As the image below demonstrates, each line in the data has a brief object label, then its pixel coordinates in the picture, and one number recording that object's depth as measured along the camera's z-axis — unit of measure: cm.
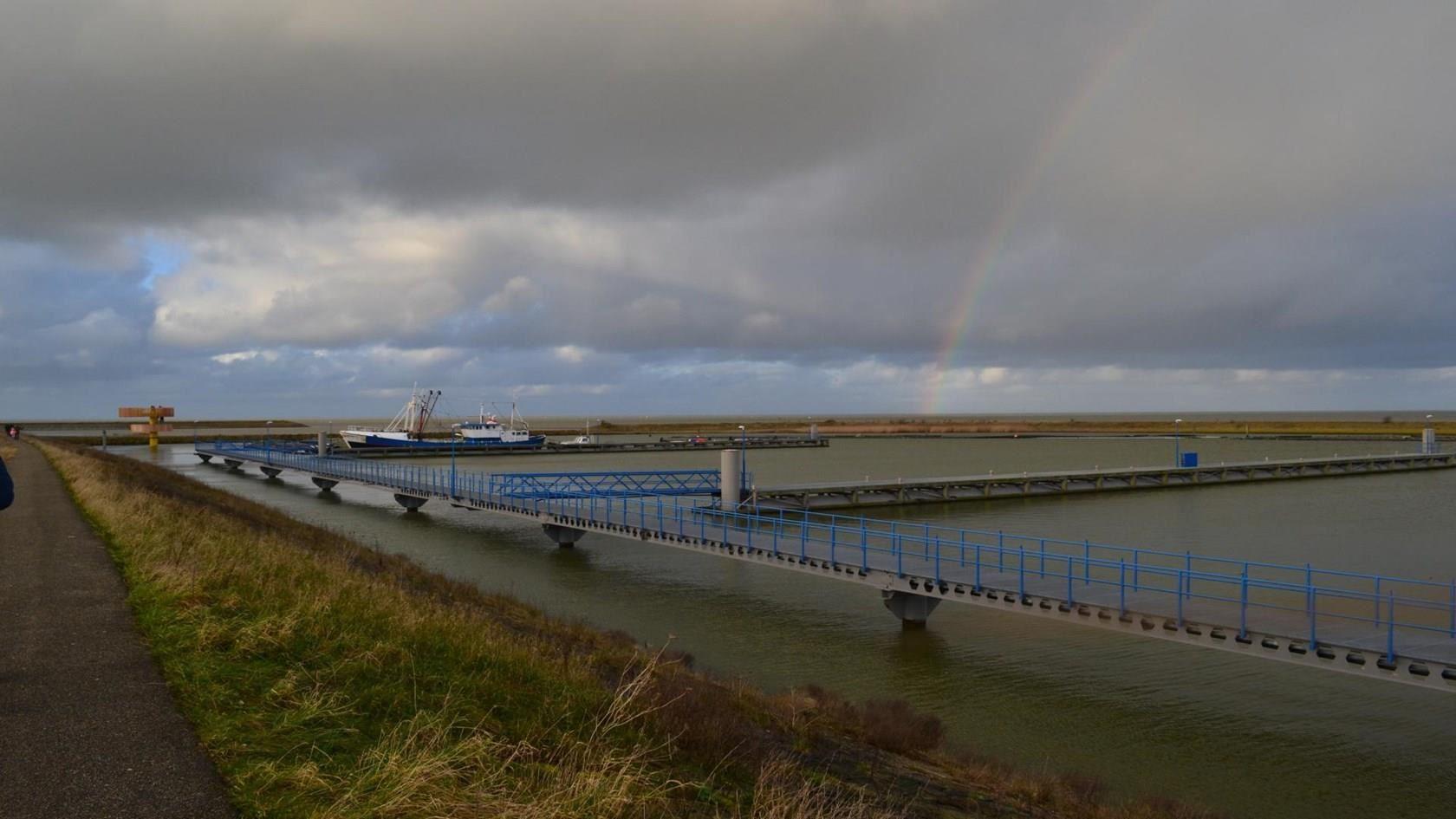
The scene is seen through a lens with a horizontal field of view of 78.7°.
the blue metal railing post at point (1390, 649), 1295
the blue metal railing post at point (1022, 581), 1727
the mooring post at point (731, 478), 3575
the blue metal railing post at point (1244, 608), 1437
